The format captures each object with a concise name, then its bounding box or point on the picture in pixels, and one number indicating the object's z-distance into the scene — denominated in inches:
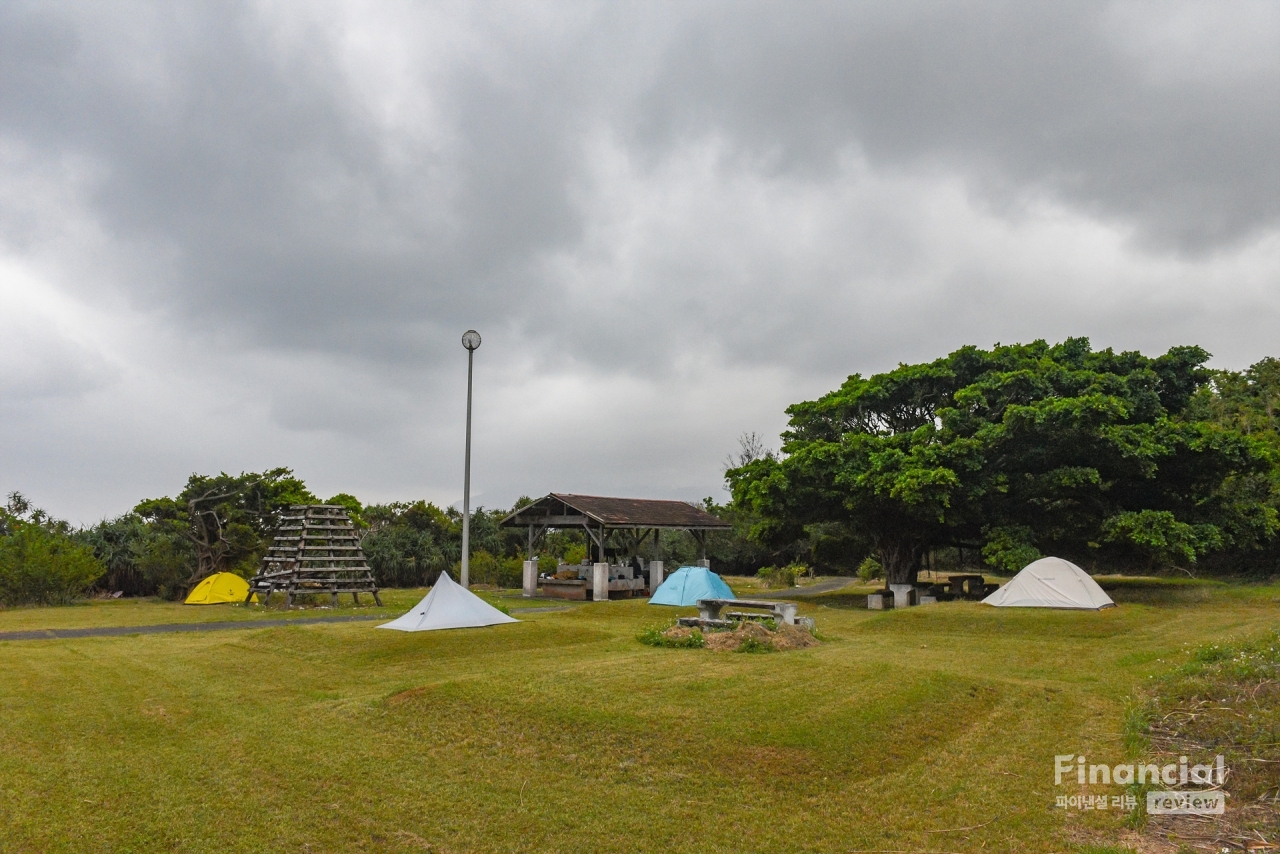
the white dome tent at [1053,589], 745.0
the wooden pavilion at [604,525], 1138.0
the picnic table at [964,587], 999.6
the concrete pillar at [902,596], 933.2
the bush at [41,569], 1008.2
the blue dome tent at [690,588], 966.4
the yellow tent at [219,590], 1075.9
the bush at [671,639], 522.9
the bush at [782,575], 1427.2
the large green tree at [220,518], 1195.9
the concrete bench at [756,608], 616.1
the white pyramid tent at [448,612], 670.5
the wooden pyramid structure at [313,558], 960.3
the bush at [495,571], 1414.9
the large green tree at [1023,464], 828.6
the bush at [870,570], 1476.4
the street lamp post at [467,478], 850.8
